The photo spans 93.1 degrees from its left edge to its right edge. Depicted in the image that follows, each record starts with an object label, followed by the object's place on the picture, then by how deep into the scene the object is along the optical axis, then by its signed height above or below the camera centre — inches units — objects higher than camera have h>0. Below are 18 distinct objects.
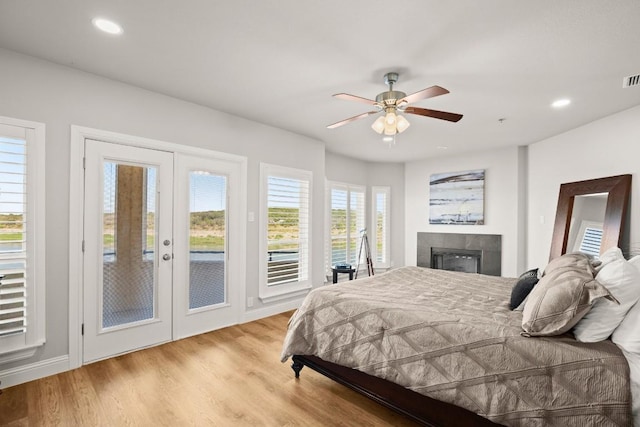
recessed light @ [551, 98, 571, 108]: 124.4 +47.9
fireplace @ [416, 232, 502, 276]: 208.2 -26.5
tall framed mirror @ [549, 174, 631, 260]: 129.7 +1.0
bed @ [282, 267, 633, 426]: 57.4 -32.6
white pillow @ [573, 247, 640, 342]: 61.9 -18.6
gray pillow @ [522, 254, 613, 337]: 61.6 -18.1
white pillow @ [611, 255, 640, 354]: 58.0 -22.8
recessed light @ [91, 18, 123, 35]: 78.8 +49.9
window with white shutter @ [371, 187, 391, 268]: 257.3 -9.0
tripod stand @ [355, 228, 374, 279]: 221.5 -27.9
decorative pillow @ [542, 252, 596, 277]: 77.3 -12.6
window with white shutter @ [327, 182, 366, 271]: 229.0 -5.5
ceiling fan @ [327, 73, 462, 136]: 100.9 +36.1
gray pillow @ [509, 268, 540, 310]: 84.4 -20.6
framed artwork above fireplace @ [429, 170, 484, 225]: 215.0 +13.6
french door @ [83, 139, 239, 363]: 109.4 -13.9
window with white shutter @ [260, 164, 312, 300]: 162.4 -9.4
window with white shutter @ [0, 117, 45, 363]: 91.9 -7.9
